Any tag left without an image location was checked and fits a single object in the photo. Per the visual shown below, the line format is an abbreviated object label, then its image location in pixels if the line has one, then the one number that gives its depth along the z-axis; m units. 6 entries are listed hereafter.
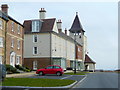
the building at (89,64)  80.81
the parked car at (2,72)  20.59
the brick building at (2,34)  35.92
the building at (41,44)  51.94
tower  79.81
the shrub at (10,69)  34.79
